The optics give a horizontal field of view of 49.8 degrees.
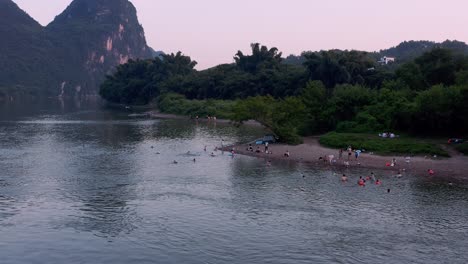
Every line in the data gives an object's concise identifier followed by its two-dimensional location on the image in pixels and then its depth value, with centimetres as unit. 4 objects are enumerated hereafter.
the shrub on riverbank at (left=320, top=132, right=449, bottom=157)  6054
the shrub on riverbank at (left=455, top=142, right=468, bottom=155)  5893
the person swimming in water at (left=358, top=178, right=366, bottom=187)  4804
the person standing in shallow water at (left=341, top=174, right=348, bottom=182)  4976
